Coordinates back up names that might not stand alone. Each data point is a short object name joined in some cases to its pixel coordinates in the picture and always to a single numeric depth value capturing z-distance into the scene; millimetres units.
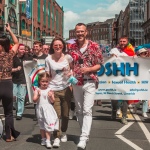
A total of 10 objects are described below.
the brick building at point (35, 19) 47300
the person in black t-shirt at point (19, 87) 9438
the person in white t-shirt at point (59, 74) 6285
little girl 6230
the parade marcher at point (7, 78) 6281
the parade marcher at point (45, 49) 10838
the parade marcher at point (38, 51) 9656
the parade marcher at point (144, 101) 9859
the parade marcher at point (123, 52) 8880
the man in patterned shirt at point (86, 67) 6113
